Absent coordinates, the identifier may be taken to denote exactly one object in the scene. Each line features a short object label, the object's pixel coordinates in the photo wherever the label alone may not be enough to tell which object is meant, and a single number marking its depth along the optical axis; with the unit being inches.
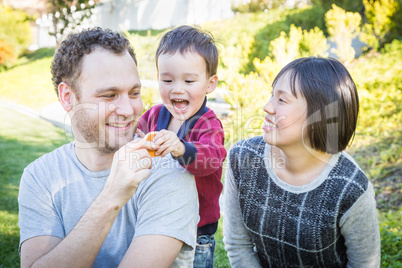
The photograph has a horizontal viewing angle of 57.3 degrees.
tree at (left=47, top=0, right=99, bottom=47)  725.3
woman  80.0
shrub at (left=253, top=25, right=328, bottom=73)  276.1
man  64.7
